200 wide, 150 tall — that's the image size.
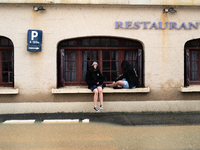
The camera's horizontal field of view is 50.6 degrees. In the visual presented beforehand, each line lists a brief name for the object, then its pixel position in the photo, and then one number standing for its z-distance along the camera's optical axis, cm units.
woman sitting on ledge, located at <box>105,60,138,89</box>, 733
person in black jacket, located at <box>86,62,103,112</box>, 706
